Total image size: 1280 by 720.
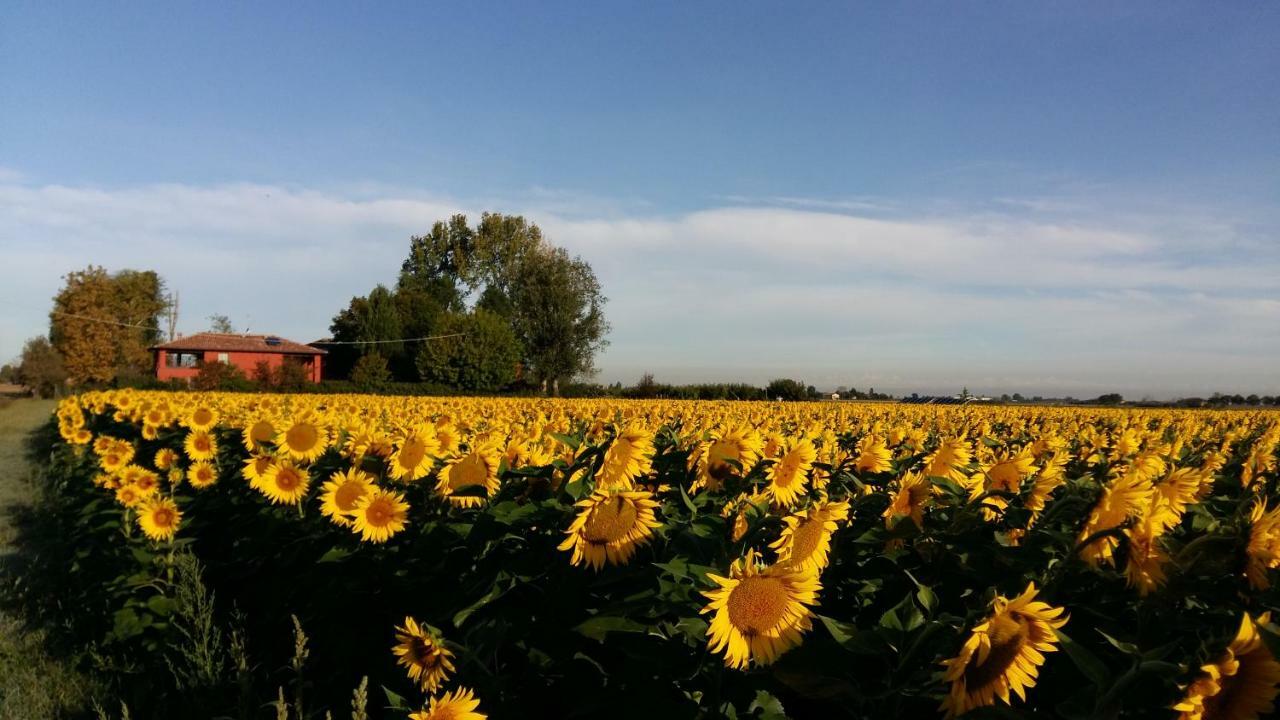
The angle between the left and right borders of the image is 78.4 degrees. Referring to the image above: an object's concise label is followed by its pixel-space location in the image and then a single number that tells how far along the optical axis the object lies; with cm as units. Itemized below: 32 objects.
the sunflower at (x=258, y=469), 421
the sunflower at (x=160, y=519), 527
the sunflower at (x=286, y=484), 412
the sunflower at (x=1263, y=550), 135
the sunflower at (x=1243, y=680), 100
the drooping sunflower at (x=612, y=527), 195
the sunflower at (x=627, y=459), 236
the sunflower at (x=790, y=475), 260
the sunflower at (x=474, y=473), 277
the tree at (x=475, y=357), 5447
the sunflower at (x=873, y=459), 306
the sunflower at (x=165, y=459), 615
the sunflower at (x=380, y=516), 311
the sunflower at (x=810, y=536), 174
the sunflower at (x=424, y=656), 204
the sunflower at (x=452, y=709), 155
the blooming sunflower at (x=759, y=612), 148
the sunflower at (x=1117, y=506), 160
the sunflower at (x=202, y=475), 573
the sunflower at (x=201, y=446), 586
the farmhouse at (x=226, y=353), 5903
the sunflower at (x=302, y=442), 426
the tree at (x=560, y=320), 5766
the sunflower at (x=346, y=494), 328
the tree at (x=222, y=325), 9762
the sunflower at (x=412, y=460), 322
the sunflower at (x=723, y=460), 265
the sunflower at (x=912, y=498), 205
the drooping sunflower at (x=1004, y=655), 121
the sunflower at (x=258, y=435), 471
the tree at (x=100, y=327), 6044
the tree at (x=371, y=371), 5422
